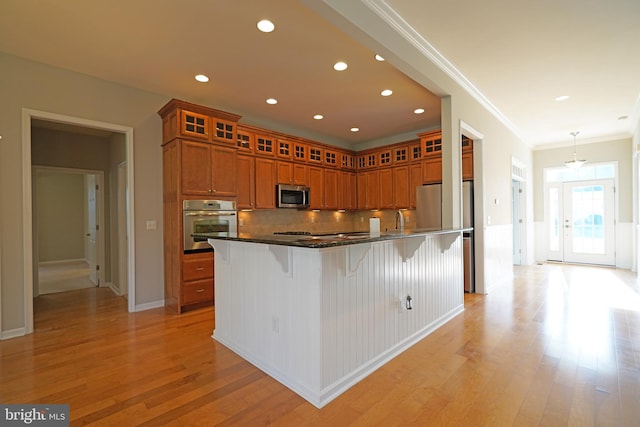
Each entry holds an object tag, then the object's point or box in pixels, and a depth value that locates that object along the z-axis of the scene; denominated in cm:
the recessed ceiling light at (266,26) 267
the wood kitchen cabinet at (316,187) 605
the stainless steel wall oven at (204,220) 393
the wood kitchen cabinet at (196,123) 389
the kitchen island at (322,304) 201
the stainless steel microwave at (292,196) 542
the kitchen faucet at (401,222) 296
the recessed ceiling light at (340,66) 342
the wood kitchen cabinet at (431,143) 523
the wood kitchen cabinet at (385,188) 634
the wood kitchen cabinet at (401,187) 606
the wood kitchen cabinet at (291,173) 549
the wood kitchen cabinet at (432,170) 524
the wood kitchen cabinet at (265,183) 514
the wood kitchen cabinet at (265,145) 514
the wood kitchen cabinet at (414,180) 588
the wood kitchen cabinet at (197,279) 390
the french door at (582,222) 693
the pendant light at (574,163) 620
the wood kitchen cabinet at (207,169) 393
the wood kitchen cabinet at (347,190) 668
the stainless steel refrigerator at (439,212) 479
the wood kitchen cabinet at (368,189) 664
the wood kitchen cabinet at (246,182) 489
